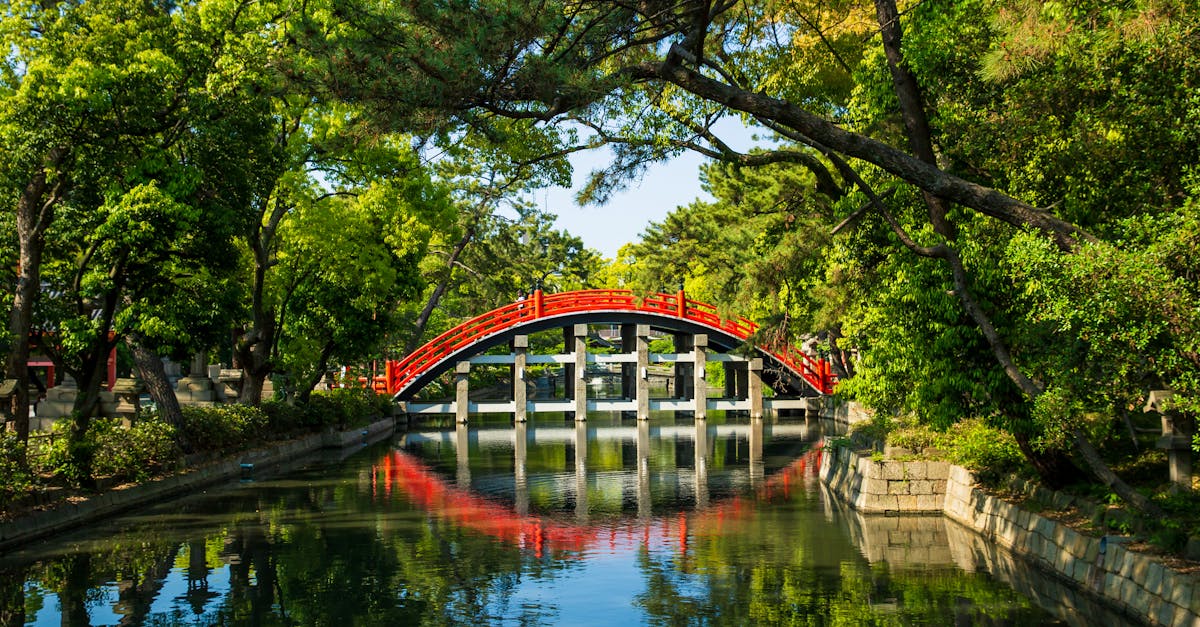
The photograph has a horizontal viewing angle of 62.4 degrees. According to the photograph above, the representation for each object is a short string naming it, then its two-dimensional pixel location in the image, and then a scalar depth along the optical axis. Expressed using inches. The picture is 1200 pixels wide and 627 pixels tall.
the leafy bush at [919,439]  660.4
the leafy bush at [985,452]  566.9
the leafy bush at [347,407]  1143.0
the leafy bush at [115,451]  599.8
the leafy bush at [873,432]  707.4
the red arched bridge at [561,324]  1413.6
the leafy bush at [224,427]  823.1
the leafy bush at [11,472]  517.0
